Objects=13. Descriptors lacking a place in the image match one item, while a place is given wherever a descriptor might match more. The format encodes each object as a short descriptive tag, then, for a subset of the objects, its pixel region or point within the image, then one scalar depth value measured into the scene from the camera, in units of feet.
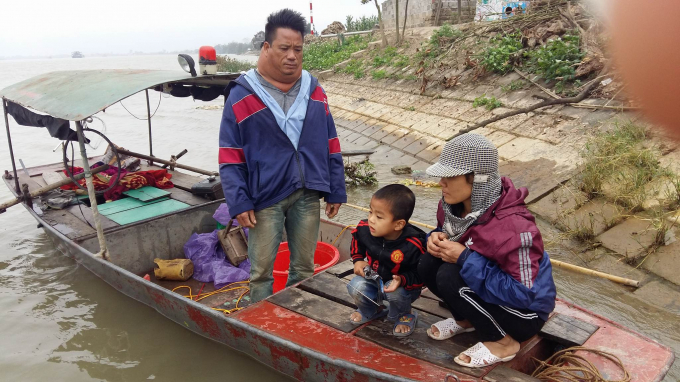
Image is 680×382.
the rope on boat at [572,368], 8.66
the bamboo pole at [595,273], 15.17
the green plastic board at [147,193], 18.86
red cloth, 19.20
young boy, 9.54
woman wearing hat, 8.16
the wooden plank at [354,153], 26.06
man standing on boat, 10.93
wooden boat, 9.22
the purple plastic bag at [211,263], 16.22
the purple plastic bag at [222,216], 17.37
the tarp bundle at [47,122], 15.16
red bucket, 15.07
